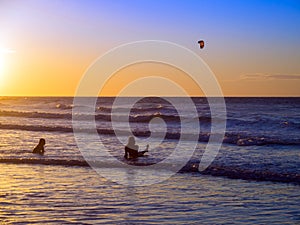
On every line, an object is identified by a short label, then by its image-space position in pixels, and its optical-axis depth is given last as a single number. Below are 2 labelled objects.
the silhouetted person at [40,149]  19.25
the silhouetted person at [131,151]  17.91
